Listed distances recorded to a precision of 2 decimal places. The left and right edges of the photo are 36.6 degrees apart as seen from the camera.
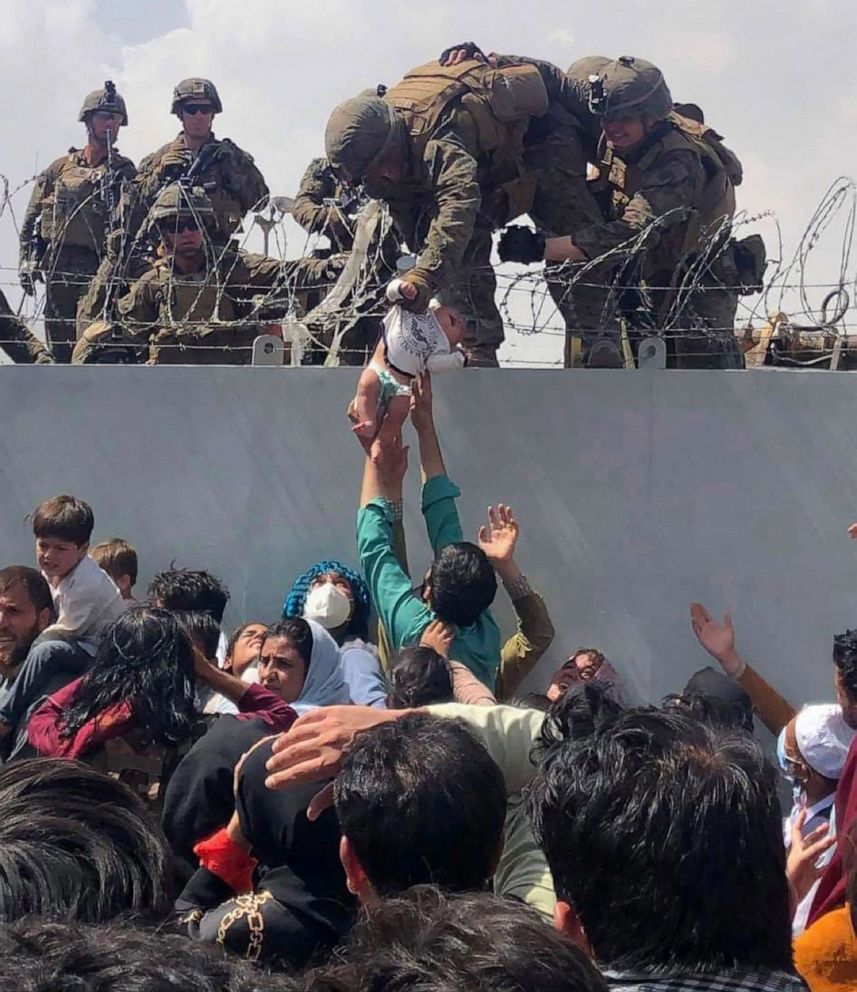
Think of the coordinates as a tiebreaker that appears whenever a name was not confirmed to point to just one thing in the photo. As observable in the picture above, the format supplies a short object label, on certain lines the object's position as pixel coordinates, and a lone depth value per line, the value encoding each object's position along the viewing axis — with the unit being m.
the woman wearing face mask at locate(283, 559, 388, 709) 4.78
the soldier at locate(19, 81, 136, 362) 8.44
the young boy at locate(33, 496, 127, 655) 3.94
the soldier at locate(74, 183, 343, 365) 6.35
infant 5.04
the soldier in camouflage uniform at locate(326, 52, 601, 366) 5.70
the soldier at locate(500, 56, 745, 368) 5.91
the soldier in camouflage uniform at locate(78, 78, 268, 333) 8.46
